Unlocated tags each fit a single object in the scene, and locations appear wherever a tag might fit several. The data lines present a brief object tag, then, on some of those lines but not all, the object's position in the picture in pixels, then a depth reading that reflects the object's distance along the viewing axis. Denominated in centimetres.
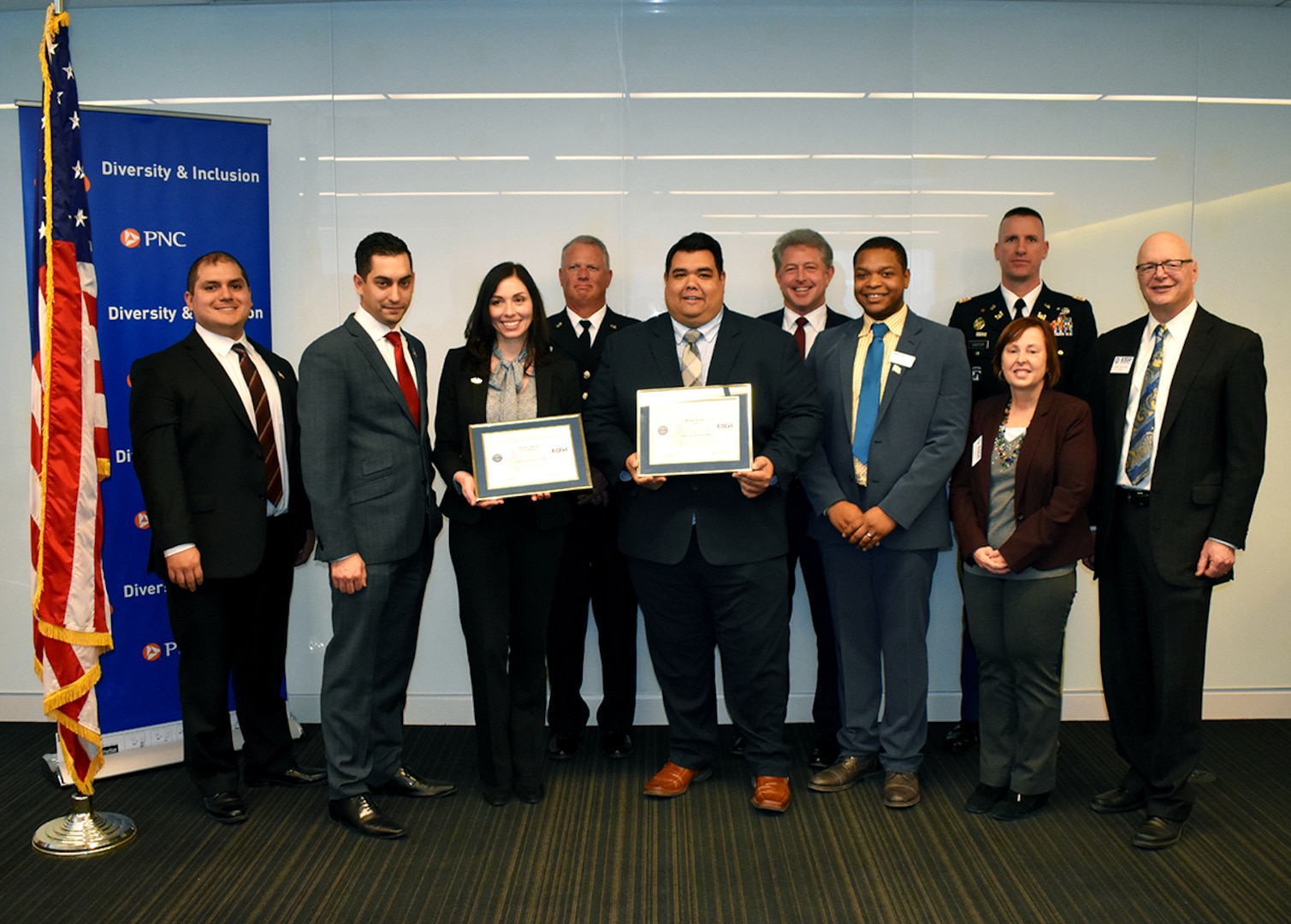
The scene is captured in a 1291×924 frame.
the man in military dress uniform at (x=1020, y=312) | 348
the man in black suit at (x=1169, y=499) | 278
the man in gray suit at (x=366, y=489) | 279
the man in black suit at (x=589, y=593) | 354
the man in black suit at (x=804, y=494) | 349
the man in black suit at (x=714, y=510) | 295
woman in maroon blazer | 283
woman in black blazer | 294
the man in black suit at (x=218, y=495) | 289
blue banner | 346
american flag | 287
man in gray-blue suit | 303
